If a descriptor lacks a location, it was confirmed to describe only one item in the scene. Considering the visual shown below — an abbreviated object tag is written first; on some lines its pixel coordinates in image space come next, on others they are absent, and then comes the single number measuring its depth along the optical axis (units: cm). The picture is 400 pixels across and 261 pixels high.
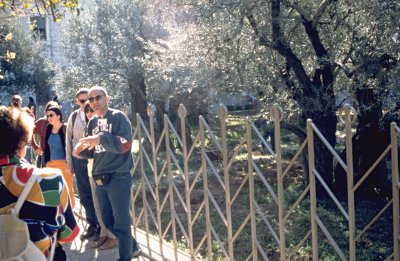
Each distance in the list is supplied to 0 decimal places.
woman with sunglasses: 563
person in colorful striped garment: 227
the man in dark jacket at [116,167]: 416
